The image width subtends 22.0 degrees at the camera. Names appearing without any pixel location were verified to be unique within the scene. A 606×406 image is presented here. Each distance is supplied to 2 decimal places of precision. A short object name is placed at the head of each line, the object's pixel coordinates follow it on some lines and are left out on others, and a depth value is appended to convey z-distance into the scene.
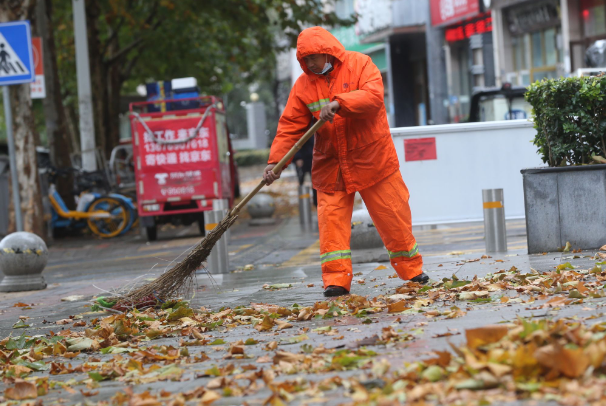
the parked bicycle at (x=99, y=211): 27.87
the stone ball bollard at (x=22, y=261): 15.28
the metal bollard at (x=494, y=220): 14.82
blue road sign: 19.26
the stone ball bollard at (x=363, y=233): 15.69
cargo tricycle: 25.67
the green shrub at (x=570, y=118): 13.24
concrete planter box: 13.34
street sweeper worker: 10.83
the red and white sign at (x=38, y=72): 25.54
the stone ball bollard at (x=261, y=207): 29.11
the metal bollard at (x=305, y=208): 26.93
